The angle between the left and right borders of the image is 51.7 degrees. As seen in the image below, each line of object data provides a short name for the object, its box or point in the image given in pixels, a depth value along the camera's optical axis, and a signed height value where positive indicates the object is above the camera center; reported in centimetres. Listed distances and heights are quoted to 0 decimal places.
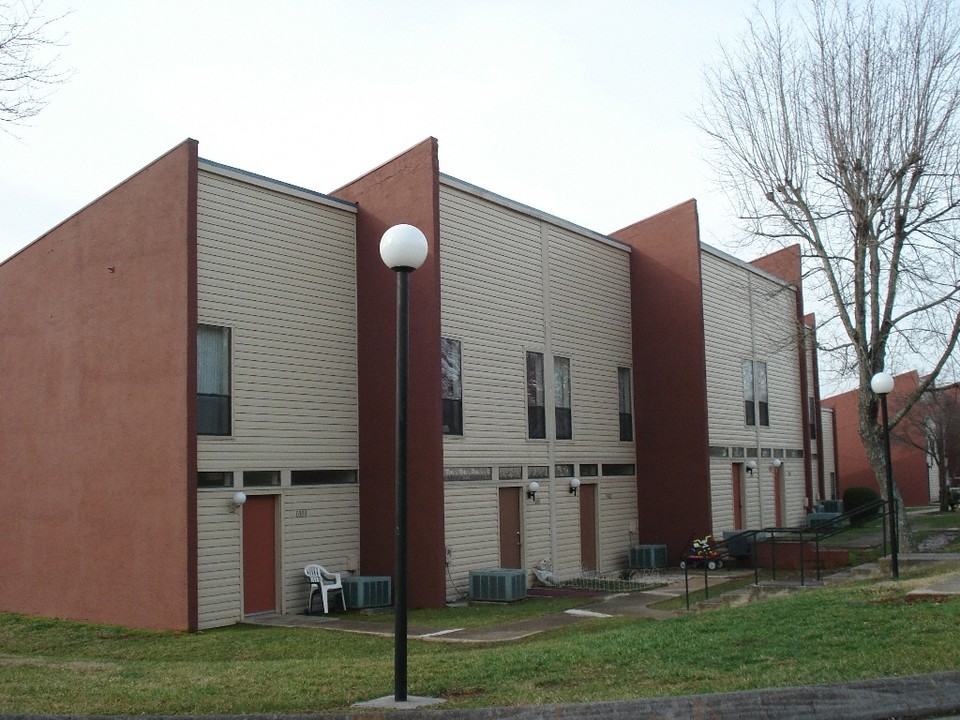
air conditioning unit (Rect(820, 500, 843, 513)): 3344 -158
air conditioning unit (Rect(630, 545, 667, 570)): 2345 -220
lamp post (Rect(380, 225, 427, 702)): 743 +64
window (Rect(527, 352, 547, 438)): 2133 +141
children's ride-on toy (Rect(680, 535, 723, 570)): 2239 -218
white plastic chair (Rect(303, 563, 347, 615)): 1738 -198
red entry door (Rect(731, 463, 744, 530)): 2708 -93
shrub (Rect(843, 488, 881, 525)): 3900 -155
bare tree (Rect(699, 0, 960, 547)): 1931 +552
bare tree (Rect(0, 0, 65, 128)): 1075 +428
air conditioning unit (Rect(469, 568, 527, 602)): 1814 -217
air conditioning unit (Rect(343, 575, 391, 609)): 1731 -214
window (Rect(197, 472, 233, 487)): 1588 -10
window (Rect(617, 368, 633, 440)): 2452 +147
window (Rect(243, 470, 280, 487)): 1677 -11
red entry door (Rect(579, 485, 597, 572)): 2267 -145
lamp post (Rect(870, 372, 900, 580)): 1524 +72
